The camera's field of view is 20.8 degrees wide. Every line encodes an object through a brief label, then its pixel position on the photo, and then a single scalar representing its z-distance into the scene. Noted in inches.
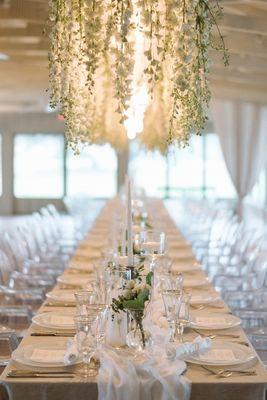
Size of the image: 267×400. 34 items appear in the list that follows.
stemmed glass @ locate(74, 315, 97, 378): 113.7
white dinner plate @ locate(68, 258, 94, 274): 212.4
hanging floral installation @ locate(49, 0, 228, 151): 143.3
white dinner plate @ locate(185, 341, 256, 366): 114.7
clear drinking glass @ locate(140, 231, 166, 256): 169.8
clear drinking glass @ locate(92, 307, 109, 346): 114.7
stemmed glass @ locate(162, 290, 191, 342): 118.9
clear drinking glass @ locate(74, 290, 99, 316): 115.9
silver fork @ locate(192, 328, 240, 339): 132.7
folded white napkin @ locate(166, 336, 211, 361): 113.1
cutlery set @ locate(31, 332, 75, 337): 133.5
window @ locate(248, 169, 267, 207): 633.4
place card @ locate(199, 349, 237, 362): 116.3
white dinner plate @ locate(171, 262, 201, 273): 209.6
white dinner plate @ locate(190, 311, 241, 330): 138.6
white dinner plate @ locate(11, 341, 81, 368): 113.1
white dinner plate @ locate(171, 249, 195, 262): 238.1
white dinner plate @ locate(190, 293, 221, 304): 161.9
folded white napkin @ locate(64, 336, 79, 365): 112.8
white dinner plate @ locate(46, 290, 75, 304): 163.8
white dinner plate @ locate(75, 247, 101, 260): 241.3
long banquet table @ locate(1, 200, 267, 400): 106.7
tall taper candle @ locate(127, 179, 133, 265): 126.1
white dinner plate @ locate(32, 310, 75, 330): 137.9
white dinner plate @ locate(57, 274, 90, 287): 187.0
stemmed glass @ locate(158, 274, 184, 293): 133.7
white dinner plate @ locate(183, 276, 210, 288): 184.1
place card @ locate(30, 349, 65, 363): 114.5
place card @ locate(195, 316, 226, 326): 140.9
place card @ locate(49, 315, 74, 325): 140.0
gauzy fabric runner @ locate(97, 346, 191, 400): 105.2
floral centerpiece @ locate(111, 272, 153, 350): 115.0
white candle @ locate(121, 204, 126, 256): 143.0
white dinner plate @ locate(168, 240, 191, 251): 263.4
